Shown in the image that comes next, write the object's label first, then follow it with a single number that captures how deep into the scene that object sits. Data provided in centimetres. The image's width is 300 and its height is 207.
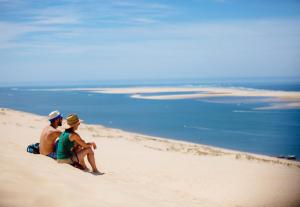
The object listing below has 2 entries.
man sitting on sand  786
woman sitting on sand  761
